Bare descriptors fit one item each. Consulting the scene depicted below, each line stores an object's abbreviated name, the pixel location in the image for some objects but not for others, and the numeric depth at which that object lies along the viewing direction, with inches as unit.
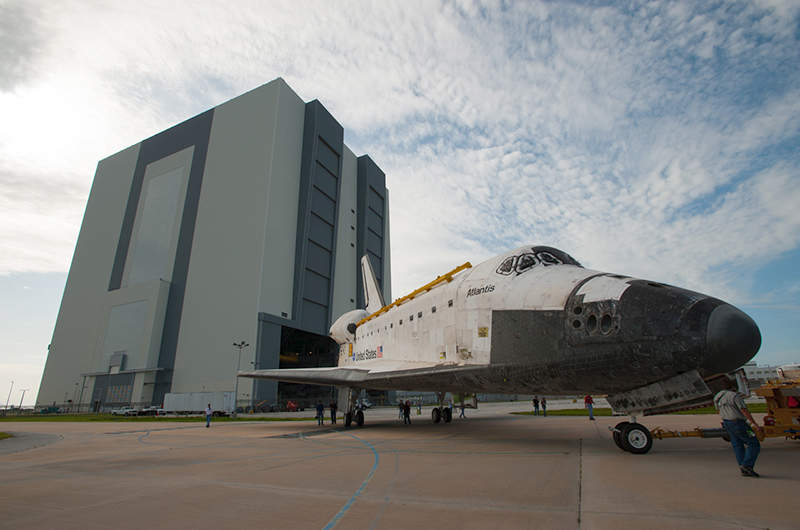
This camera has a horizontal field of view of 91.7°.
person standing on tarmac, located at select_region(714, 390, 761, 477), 158.6
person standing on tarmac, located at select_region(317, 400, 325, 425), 595.2
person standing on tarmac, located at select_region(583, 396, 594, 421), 571.2
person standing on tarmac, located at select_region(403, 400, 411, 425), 561.8
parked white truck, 1114.7
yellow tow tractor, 233.1
